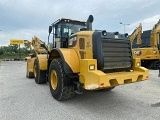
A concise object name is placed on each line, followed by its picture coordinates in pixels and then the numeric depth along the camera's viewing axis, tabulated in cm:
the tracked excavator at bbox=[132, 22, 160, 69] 786
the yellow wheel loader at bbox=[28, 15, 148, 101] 263
